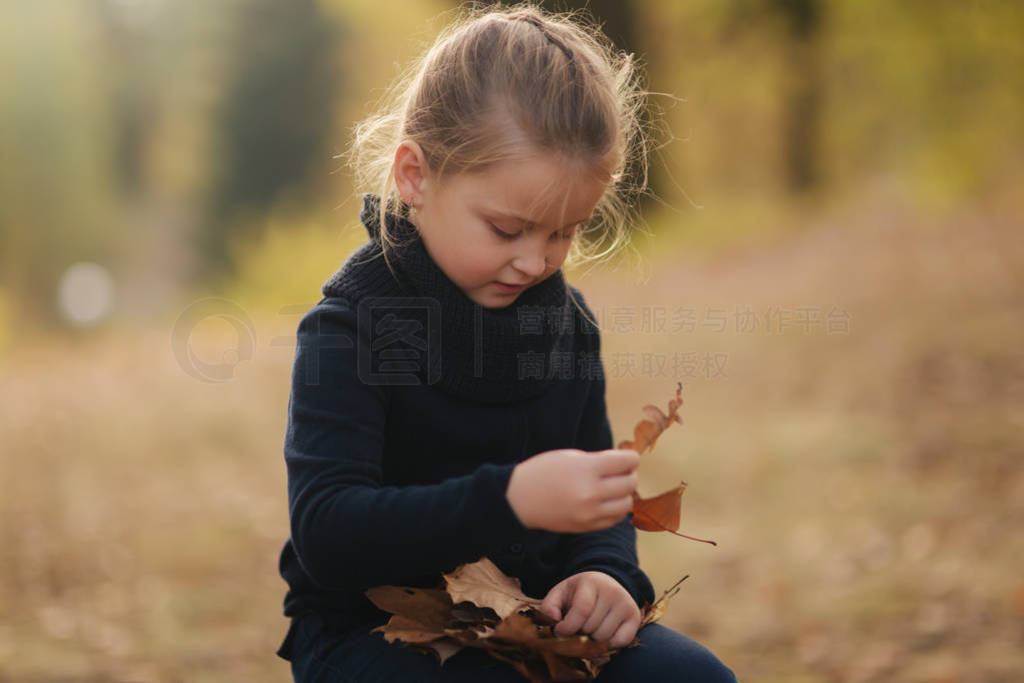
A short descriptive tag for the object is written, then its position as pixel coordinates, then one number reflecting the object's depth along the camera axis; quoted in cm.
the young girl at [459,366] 128
